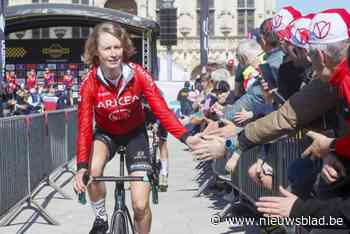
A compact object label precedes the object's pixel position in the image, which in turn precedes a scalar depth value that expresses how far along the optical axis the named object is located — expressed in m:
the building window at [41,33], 41.62
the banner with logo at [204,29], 31.40
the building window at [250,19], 61.49
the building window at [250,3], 62.19
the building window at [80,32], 40.12
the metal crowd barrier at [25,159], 8.00
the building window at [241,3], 62.19
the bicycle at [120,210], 5.63
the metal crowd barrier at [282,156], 5.70
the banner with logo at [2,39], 12.28
